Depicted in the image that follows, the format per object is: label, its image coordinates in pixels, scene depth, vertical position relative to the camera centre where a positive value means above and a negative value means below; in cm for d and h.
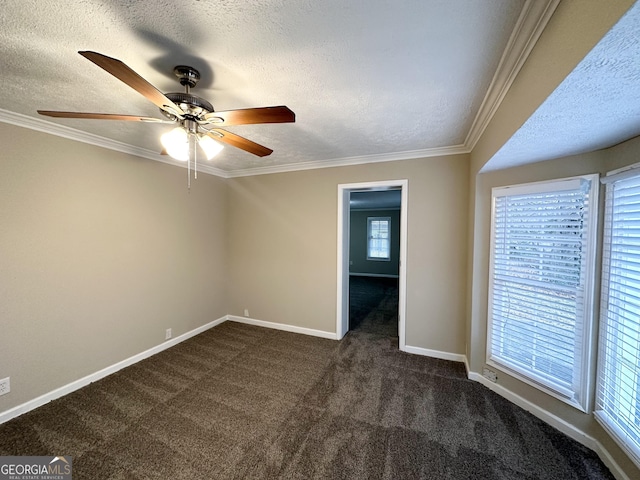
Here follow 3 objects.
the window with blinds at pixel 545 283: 174 -38
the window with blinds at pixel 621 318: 141 -50
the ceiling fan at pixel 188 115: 114 +64
